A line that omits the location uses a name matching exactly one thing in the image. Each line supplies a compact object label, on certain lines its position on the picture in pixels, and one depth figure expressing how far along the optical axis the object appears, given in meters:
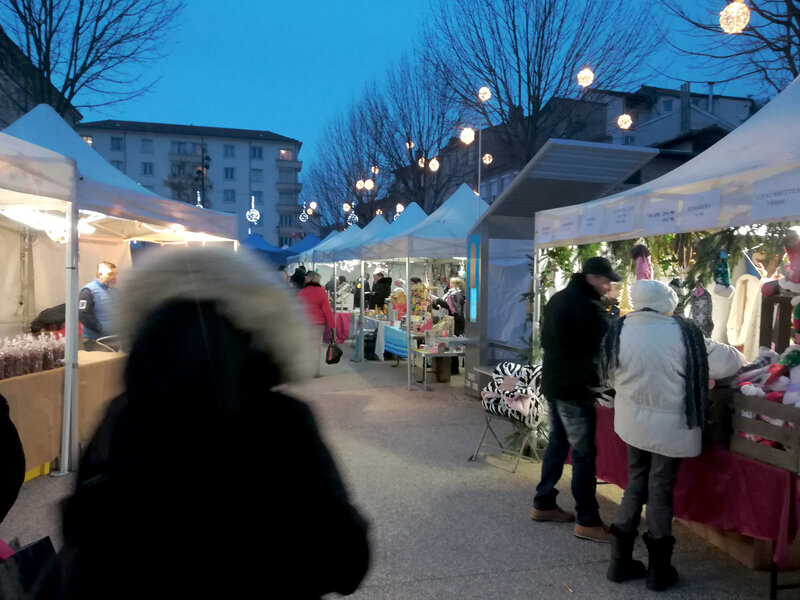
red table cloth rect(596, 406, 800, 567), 3.01
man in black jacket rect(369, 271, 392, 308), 13.72
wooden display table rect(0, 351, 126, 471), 4.59
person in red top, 9.31
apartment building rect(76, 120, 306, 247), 65.75
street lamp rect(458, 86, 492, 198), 13.48
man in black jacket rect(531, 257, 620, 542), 3.78
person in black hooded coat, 1.03
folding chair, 5.07
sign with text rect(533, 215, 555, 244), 5.82
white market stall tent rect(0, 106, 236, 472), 4.81
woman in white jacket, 3.23
